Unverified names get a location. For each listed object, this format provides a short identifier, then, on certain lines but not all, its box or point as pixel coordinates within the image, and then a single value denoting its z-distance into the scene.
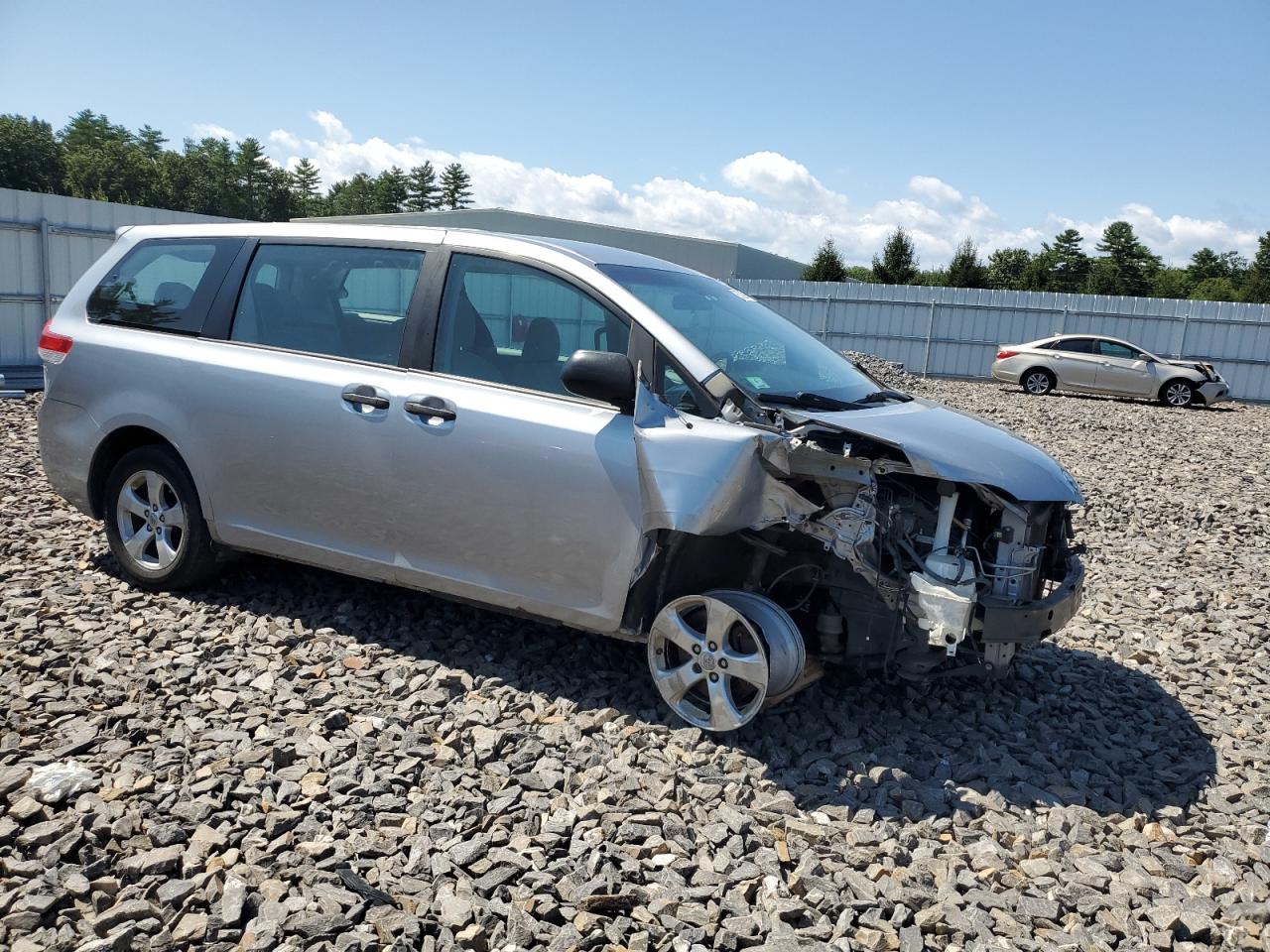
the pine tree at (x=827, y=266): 44.59
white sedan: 21.03
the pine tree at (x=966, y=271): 47.72
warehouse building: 35.91
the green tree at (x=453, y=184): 107.88
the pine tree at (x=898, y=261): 46.72
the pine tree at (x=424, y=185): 107.88
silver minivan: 3.76
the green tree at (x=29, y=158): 93.69
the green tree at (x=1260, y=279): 62.12
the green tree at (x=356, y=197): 113.62
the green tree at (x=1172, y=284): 68.94
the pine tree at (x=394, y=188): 108.25
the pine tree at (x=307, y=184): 110.88
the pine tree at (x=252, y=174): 103.31
